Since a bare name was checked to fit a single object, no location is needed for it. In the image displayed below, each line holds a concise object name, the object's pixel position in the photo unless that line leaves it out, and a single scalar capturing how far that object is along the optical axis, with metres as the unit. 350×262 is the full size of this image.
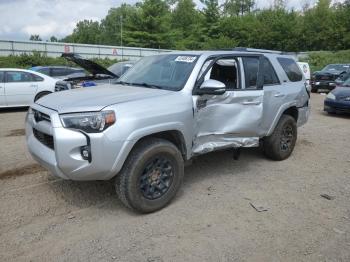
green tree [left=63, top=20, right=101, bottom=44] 99.88
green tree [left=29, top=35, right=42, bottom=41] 101.60
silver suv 3.64
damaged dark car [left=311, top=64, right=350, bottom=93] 18.98
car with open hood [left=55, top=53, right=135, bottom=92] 7.09
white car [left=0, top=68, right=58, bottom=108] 11.60
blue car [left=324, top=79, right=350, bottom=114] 11.25
